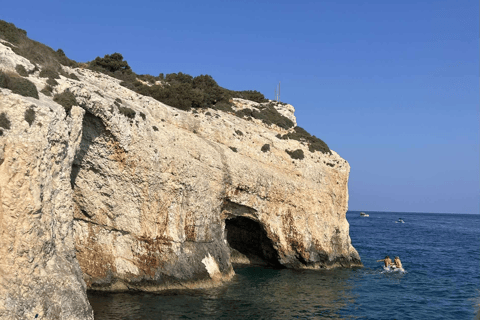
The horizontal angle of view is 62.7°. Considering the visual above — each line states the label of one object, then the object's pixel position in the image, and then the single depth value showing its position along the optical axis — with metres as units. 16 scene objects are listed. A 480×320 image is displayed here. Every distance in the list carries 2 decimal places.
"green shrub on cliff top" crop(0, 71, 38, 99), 15.82
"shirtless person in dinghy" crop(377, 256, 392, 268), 37.69
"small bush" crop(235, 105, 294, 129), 43.59
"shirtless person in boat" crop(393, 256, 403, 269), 37.50
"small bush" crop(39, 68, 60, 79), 20.16
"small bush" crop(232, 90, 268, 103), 53.81
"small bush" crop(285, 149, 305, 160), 37.06
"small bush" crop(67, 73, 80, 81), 25.09
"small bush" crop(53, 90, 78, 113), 18.17
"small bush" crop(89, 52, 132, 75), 43.22
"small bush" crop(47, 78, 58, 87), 19.50
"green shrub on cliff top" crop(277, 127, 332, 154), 40.72
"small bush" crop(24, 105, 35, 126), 14.85
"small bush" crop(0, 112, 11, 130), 14.23
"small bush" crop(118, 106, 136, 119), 23.17
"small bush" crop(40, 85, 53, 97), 18.42
